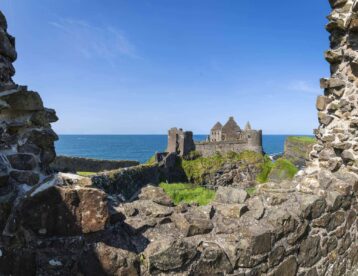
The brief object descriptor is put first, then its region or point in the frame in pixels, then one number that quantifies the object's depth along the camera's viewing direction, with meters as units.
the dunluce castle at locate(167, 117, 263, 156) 43.28
